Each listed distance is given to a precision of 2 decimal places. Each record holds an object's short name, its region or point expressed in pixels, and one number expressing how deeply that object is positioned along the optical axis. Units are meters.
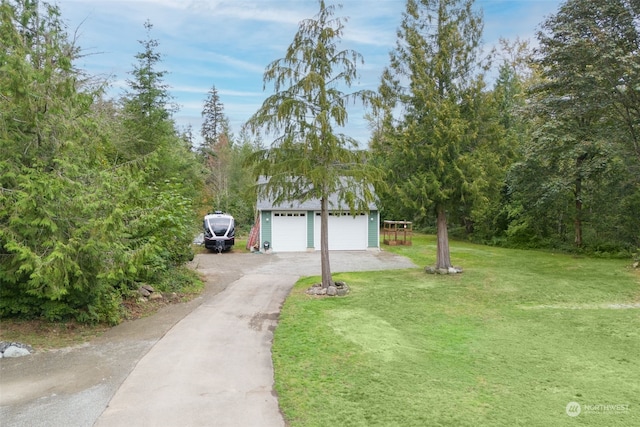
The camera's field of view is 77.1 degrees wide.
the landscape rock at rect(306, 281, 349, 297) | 10.21
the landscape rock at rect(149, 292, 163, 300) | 9.34
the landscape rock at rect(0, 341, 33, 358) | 5.81
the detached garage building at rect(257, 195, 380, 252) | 20.08
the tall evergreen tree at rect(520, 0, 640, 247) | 12.57
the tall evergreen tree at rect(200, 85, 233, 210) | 34.62
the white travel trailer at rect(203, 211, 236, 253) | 19.27
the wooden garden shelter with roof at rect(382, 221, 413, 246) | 22.87
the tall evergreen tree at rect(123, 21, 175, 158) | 15.64
